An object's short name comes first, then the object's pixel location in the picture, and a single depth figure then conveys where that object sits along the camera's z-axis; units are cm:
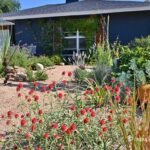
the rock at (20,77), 589
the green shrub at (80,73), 520
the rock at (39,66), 771
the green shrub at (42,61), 830
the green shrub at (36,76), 587
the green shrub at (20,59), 755
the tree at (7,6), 2732
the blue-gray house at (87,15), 1019
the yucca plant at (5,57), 574
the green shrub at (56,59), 940
